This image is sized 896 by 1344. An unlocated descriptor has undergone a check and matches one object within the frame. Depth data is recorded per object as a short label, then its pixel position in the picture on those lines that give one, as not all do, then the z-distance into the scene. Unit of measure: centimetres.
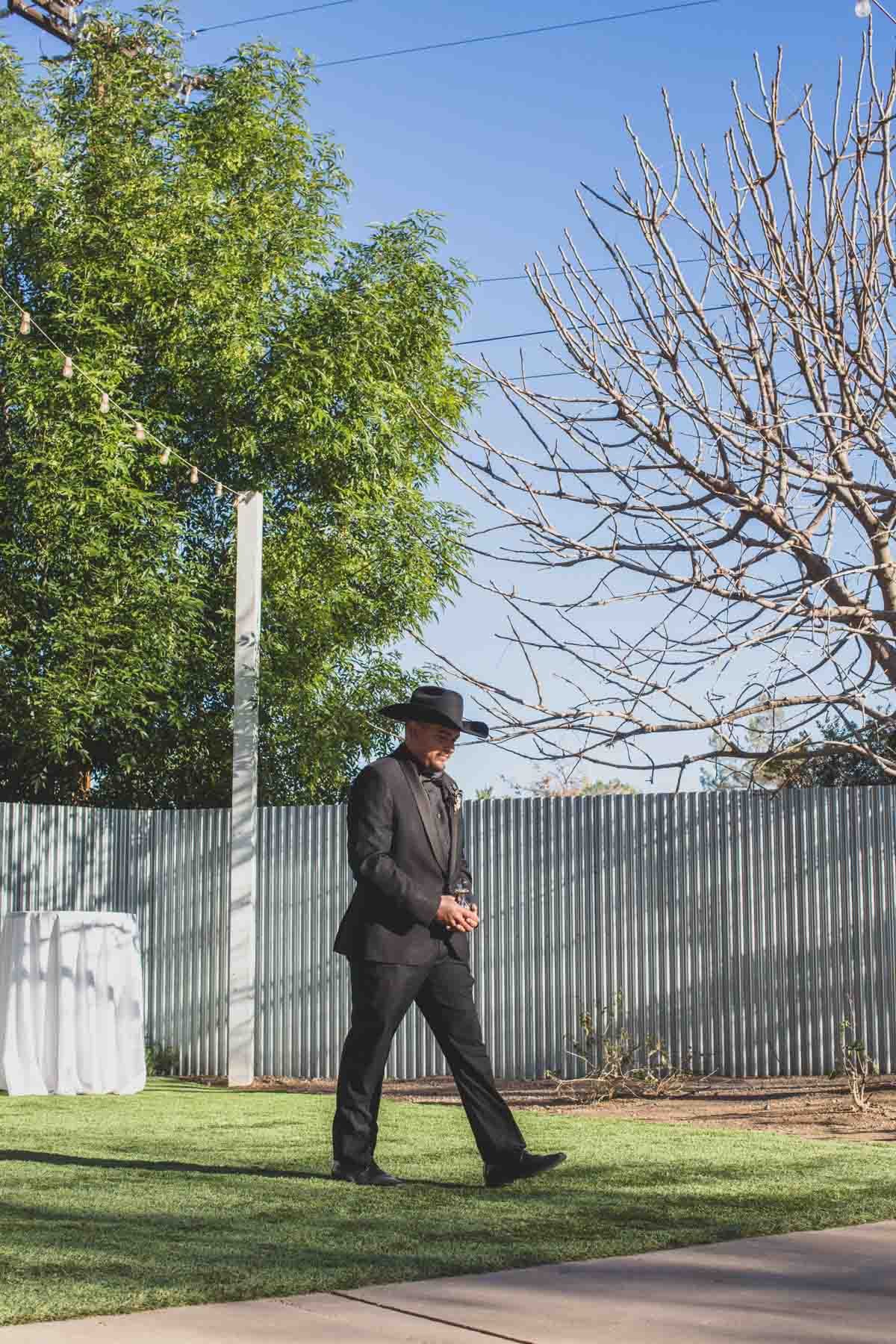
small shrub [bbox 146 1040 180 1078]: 1420
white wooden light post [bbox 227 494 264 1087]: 1313
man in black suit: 658
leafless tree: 837
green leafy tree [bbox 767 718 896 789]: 927
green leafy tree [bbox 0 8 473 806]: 1806
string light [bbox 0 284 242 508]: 1227
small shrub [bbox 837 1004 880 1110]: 985
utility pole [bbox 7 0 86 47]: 2262
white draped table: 1141
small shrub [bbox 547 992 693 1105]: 1130
